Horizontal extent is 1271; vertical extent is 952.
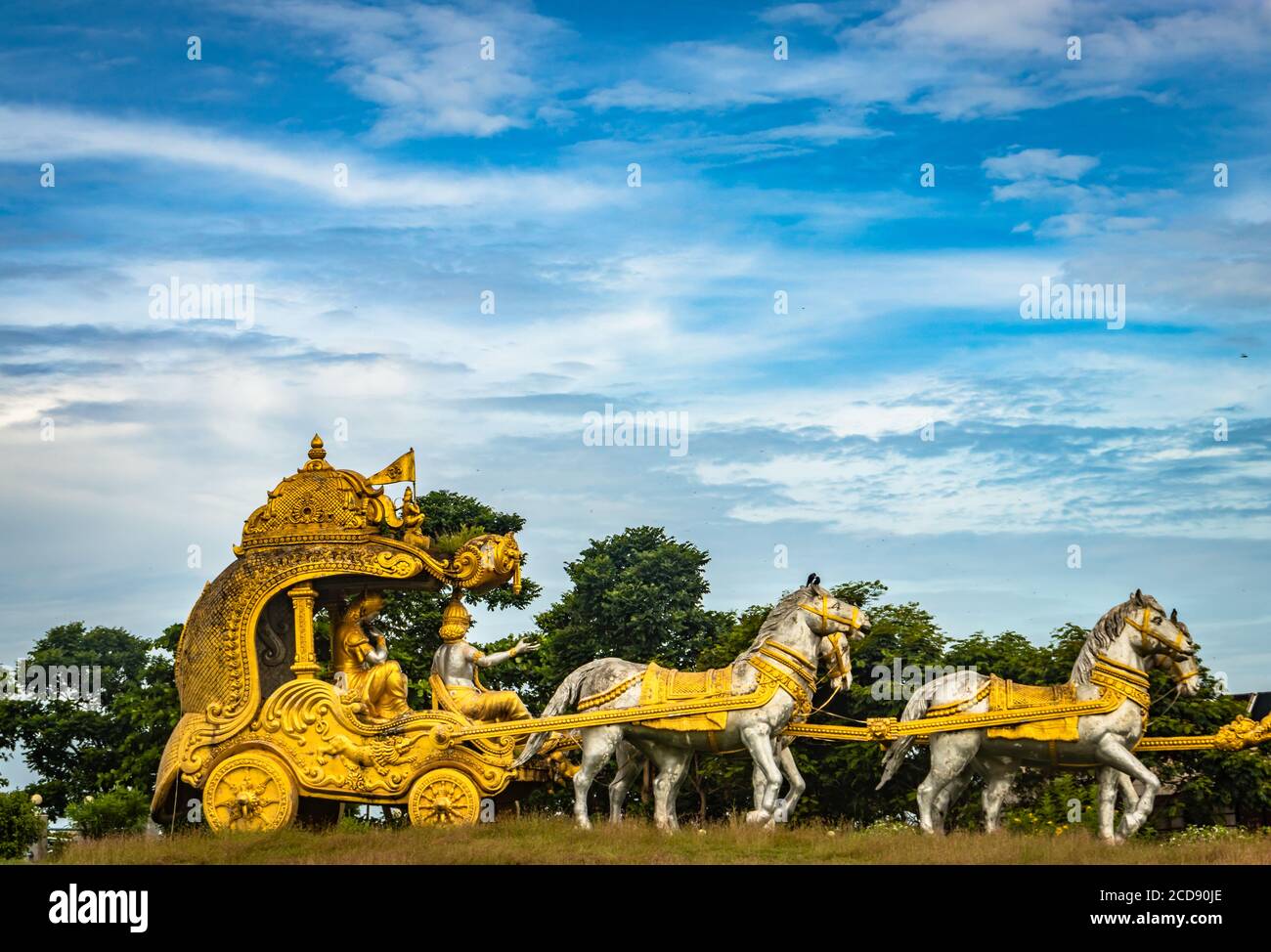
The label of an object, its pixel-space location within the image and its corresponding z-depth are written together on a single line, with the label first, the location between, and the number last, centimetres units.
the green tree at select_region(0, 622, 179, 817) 2742
